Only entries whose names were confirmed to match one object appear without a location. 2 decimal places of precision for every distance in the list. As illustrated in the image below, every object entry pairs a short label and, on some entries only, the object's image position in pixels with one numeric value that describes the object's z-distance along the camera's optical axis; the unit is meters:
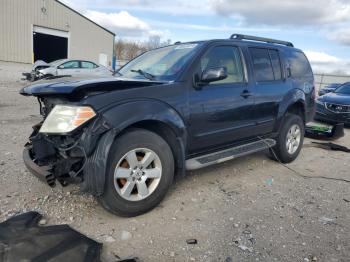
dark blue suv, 3.06
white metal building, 24.44
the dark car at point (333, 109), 9.36
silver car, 17.81
